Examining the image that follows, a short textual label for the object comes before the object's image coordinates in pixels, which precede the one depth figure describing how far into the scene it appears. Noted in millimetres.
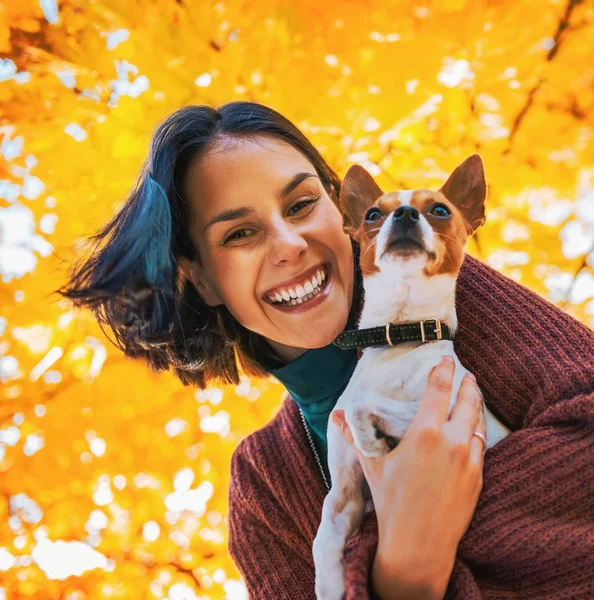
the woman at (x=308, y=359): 547
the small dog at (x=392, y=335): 555
